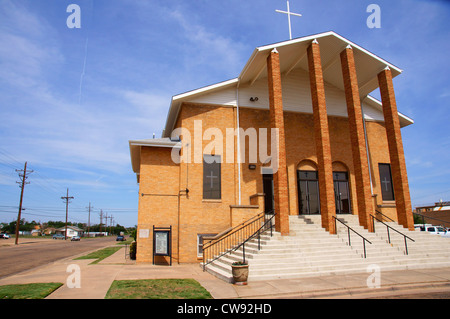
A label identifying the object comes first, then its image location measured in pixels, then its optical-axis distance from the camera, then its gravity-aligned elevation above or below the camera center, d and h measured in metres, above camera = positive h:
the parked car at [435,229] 29.37 -1.38
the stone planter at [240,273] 9.17 -1.62
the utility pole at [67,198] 73.46 +6.07
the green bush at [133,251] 18.97 -1.85
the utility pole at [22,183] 44.93 +6.51
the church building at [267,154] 14.81 +3.58
